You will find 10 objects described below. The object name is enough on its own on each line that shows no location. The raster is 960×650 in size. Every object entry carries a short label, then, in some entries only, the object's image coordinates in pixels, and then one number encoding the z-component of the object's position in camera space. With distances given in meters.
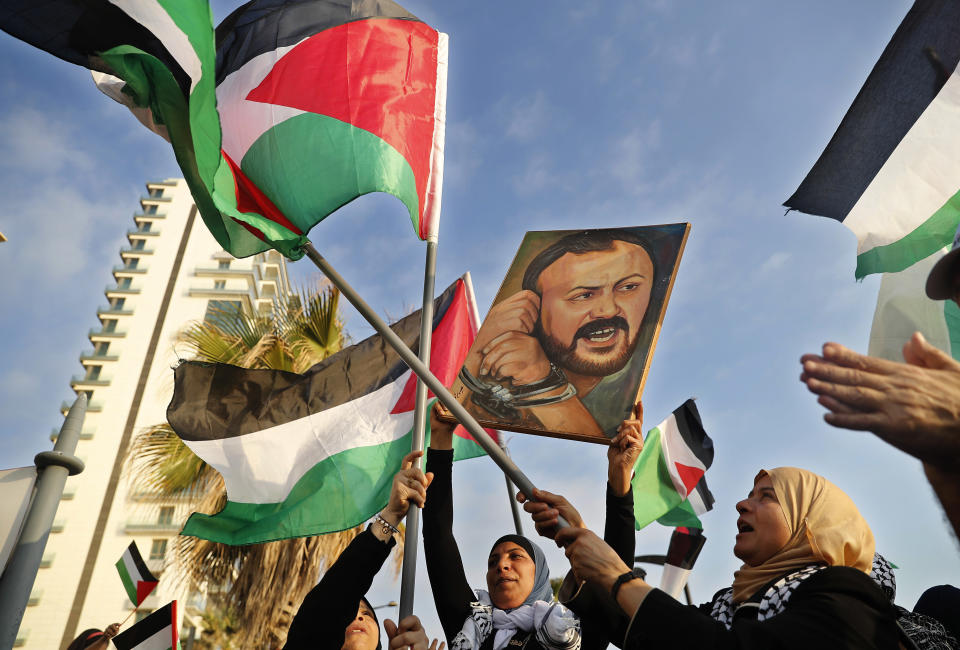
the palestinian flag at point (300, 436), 4.71
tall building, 45.84
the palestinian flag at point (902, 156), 3.19
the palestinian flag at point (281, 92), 3.53
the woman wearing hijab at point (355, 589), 3.08
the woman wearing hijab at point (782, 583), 1.94
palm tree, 8.77
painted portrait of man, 3.64
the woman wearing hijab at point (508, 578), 3.12
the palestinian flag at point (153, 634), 5.12
